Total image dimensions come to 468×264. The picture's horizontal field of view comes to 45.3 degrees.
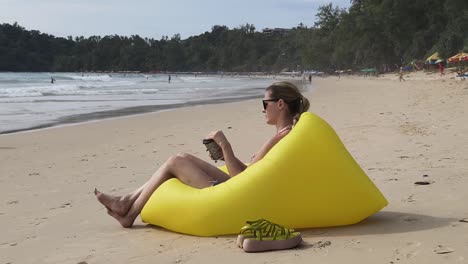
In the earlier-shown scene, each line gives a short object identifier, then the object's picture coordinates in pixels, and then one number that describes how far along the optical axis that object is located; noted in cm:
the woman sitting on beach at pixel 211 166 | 374
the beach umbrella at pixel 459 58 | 3947
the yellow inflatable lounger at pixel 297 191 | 351
